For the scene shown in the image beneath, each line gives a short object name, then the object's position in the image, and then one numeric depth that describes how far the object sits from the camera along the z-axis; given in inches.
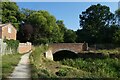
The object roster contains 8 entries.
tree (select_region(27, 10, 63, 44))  907.0
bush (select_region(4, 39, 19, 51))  498.2
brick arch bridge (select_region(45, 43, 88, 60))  731.2
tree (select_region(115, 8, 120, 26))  936.7
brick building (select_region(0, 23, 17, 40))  685.2
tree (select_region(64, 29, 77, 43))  977.3
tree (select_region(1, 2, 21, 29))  833.1
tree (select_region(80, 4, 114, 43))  926.3
